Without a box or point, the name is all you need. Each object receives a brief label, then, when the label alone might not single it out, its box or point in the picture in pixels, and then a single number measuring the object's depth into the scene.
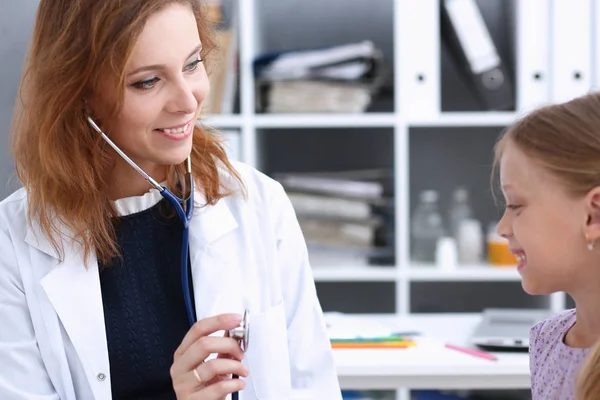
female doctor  1.31
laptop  1.78
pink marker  1.72
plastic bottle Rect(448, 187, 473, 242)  2.78
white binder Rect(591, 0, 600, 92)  2.51
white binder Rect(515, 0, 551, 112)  2.56
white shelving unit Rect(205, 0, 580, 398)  2.59
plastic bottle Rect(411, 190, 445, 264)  2.73
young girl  1.11
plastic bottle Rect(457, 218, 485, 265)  2.70
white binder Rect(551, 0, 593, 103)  2.52
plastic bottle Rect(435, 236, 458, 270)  2.65
